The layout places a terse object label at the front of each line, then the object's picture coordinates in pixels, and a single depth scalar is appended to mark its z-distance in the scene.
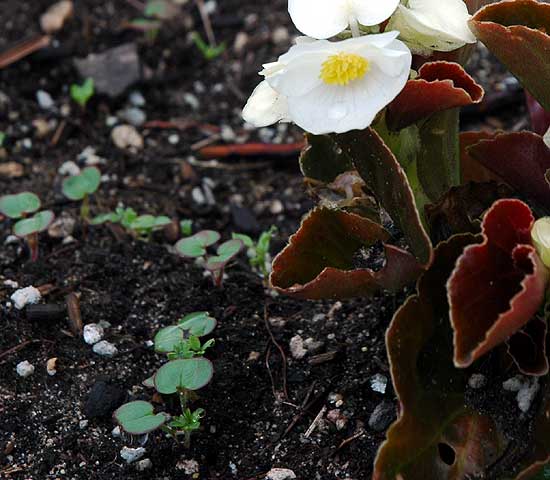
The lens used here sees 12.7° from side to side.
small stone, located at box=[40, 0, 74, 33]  0.89
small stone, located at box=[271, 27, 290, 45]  0.92
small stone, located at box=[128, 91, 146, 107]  0.87
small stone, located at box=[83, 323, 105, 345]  0.71
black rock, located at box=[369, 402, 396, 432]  0.68
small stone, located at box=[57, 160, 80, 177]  0.82
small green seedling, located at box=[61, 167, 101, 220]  0.76
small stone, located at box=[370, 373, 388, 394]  0.69
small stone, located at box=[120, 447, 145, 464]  0.68
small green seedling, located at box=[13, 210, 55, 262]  0.73
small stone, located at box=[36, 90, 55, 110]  0.86
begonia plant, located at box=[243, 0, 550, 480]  0.63
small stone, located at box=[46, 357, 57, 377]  0.70
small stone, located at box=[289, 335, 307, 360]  0.71
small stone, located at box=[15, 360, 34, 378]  0.70
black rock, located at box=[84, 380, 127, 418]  0.69
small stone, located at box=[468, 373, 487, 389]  0.66
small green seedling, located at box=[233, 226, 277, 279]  0.74
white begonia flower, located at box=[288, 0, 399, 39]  0.63
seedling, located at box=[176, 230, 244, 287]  0.72
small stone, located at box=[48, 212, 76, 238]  0.77
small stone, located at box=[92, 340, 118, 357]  0.71
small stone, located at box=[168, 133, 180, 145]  0.85
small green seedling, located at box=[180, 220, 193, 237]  0.78
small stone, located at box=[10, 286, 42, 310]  0.72
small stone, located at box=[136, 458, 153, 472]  0.67
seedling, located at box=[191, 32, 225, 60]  0.89
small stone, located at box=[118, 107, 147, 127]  0.86
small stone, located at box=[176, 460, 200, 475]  0.68
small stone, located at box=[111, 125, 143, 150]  0.84
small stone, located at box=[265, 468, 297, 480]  0.67
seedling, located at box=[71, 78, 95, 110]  0.84
